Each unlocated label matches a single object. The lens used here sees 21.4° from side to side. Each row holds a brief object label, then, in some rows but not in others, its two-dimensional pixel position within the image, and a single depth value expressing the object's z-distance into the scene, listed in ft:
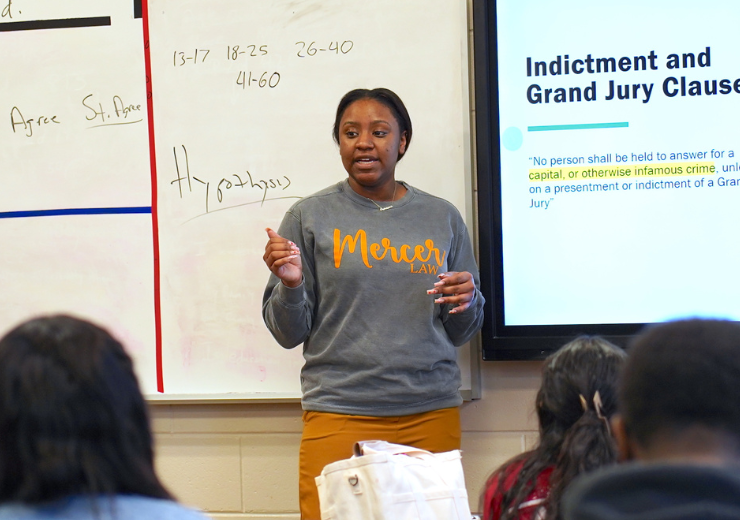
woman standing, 14.04
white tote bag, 12.79
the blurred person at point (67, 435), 8.61
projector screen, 14.90
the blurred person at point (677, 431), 6.53
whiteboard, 15.23
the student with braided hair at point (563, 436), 11.71
